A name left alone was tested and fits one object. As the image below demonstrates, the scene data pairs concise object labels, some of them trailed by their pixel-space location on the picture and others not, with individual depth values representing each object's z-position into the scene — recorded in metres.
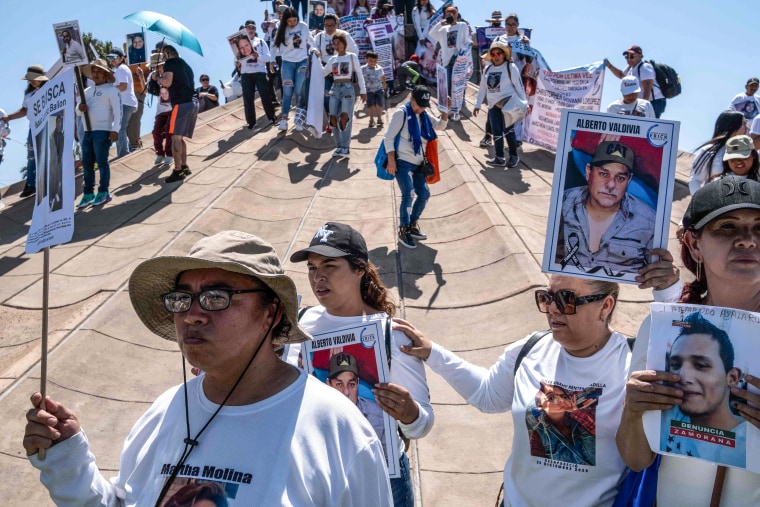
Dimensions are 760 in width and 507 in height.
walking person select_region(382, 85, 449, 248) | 8.18
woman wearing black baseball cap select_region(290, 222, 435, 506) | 2.89
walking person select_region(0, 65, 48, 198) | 10.07
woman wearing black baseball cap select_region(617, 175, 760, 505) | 2.18
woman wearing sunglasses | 2.63
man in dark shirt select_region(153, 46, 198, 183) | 10.98
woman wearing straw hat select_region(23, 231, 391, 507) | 2.00
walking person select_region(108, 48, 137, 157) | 11.84
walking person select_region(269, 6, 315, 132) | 13.04
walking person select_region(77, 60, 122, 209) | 10.17
